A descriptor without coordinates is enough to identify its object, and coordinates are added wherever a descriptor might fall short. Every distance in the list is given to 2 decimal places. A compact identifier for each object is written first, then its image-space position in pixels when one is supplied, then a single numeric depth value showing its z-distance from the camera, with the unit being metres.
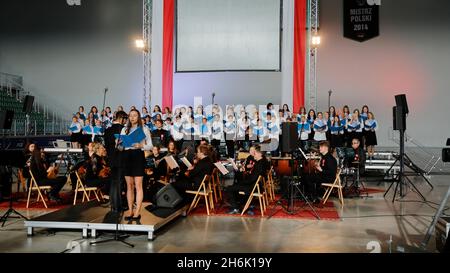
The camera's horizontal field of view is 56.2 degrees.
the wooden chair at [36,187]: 7.67
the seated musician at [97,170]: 7.66
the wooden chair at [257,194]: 7.13
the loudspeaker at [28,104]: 9.46
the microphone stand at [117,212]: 5.35
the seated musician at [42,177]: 7.80
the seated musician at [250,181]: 7.24
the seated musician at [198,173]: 7.39
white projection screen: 14.00
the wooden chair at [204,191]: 7.35
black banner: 16.00
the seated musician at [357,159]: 9.95
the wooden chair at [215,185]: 8.15
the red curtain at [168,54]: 14.21
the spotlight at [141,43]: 14.62
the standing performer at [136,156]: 5.66
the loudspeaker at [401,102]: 8.73
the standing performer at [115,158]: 5.68
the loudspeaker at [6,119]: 6.93
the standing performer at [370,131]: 13.05
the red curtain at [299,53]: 13.57
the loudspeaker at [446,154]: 4.86
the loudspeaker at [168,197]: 6.74
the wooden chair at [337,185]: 8.06
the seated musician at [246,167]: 8.41
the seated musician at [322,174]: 8.20
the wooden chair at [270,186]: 8.80
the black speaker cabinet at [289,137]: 6.89
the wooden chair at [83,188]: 7.64
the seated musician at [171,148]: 9.21
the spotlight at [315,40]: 13.71
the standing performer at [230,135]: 12.78
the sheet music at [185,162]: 7.70
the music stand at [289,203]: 7.07
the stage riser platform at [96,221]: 5.60
